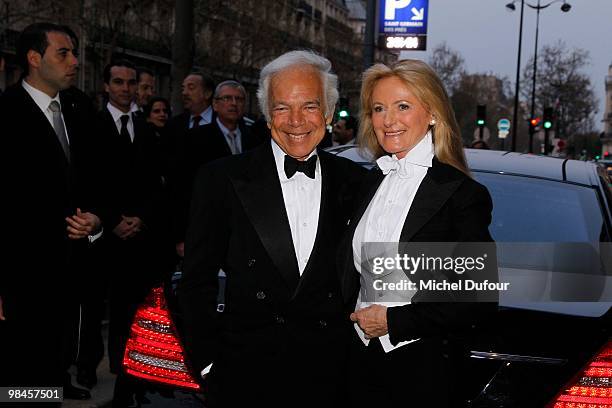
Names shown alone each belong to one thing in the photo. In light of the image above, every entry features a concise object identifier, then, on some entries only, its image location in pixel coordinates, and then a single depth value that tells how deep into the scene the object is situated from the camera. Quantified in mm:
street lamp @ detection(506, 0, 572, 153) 44688
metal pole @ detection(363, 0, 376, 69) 18188
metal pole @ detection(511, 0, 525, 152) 44731
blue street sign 20047
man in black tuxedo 2818
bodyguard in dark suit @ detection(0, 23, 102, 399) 3488
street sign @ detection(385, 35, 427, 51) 19969
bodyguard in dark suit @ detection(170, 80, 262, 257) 6070
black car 2623
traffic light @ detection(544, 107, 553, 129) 38934
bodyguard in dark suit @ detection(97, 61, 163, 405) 5664
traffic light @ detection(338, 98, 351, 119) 25297
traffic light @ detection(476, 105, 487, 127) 33906
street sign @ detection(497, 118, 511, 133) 35688
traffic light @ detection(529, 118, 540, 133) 40572
